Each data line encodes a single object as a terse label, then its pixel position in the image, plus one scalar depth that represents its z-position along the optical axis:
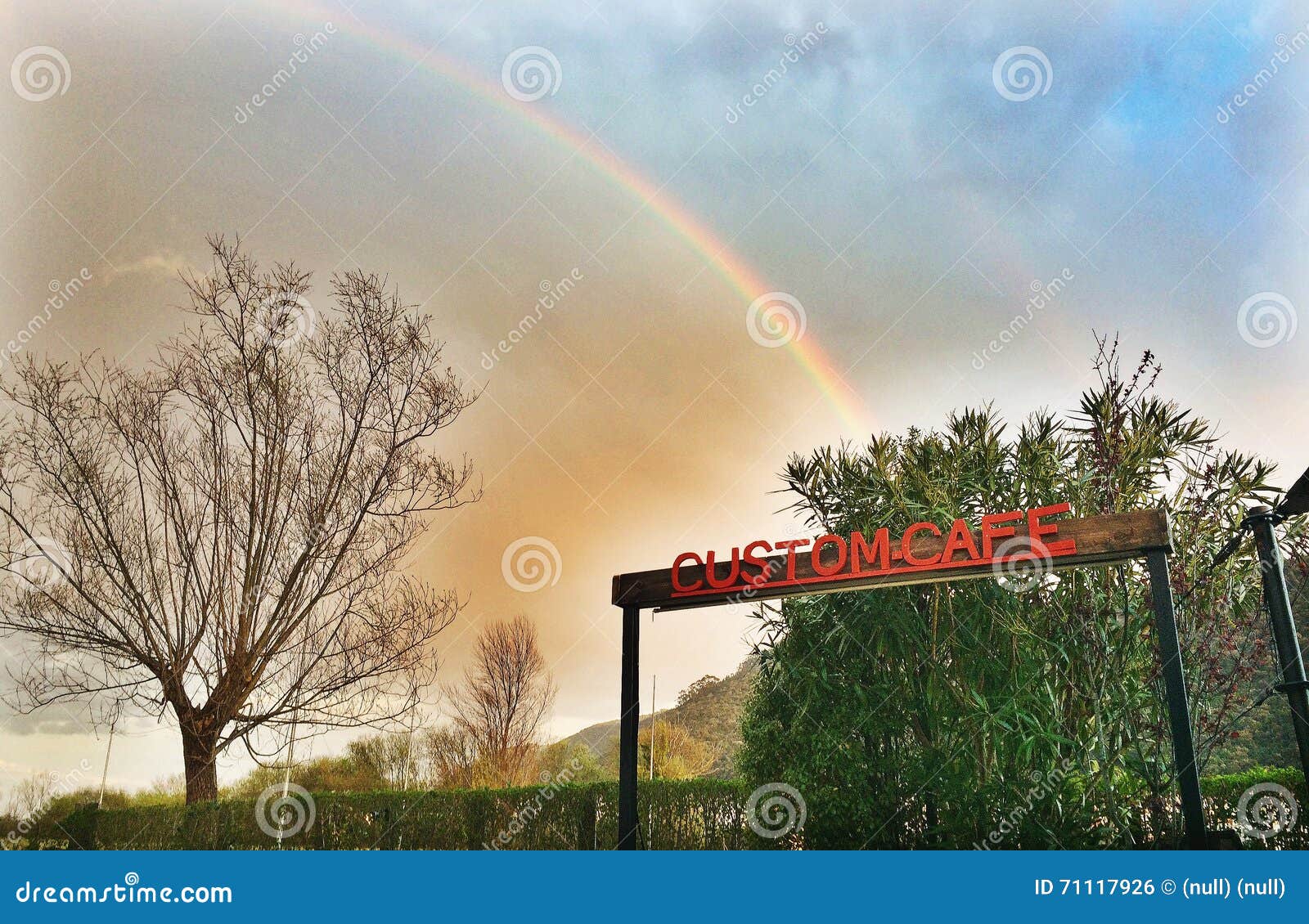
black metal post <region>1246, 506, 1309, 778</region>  3.38
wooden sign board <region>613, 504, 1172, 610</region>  4.64
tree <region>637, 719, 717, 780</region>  20.16
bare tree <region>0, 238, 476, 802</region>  6.38
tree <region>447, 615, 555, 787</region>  15.45
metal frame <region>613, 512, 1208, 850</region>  4.05
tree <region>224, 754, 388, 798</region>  7.58
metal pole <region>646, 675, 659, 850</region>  8.01
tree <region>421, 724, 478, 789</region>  14.66
